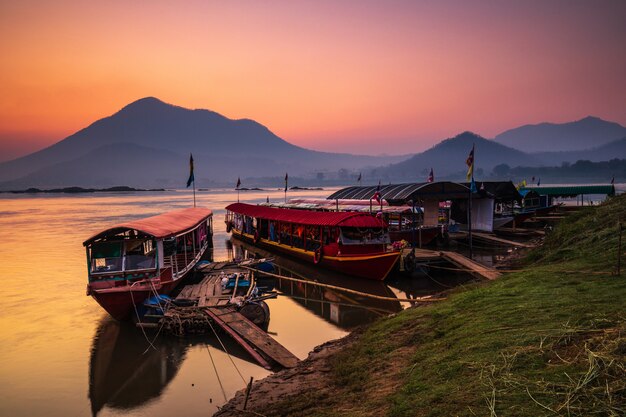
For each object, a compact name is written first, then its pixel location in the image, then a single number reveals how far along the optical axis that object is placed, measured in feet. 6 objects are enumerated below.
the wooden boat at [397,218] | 105.29
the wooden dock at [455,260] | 64.73
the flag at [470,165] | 86.81
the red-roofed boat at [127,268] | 56.39
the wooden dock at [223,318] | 43.75
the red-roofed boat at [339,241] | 78.54
